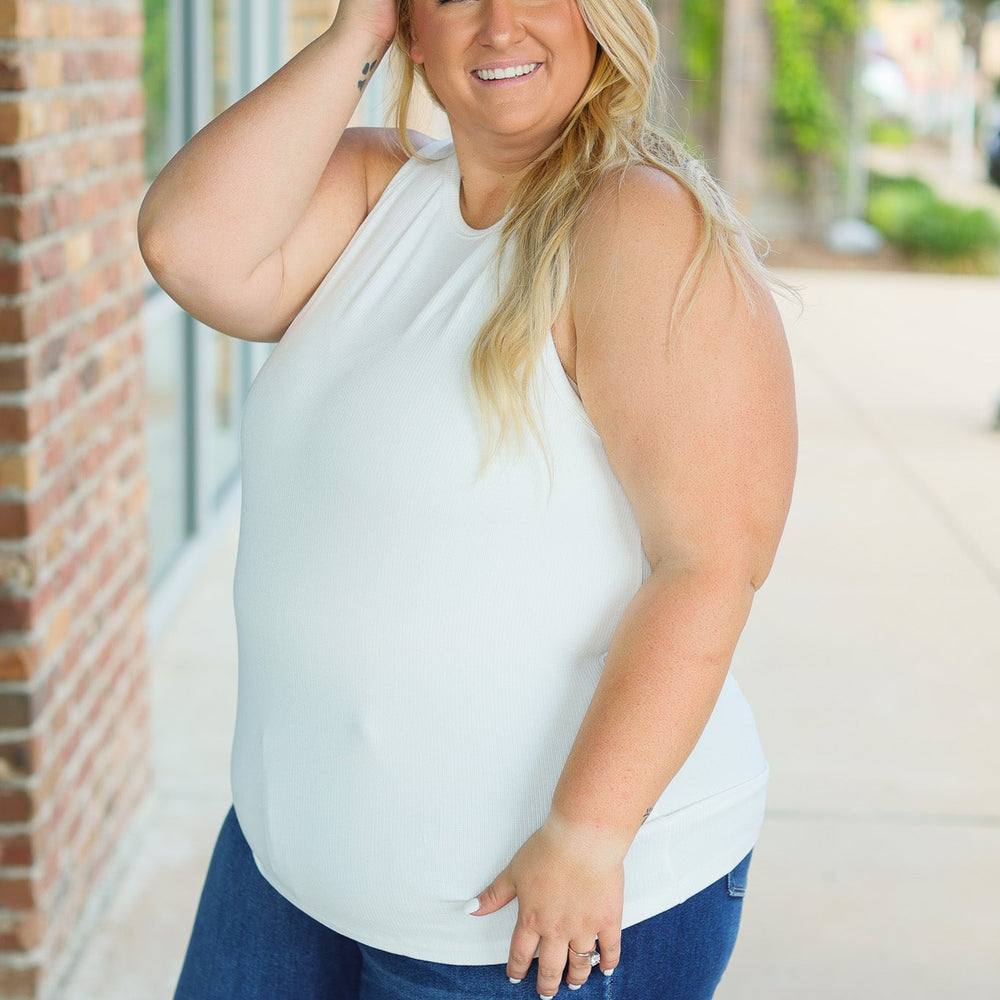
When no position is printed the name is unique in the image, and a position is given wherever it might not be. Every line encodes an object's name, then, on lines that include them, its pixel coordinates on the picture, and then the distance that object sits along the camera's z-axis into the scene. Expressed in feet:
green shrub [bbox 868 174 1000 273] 60.75
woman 7.88
